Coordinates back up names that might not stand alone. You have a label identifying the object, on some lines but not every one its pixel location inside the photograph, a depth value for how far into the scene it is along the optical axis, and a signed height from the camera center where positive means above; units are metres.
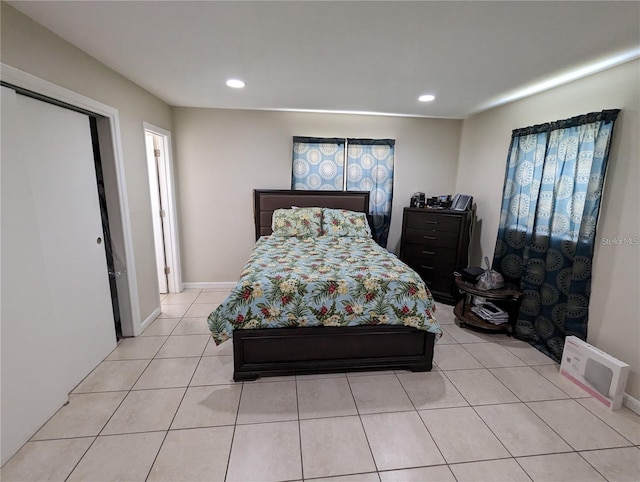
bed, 2.03 -0.90
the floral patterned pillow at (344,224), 3.40 -0.35
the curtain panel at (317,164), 3.66 +0.38
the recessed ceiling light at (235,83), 2.46 +0.95
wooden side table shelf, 2.69 -1.13
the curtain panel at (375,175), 3.71 +0.24
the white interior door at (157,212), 3.32 -0.23
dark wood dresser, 3.29 -0.60
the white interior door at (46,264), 1.49 -0.45
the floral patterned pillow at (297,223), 3.37 -0.34
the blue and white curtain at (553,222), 2.13 -0.22
